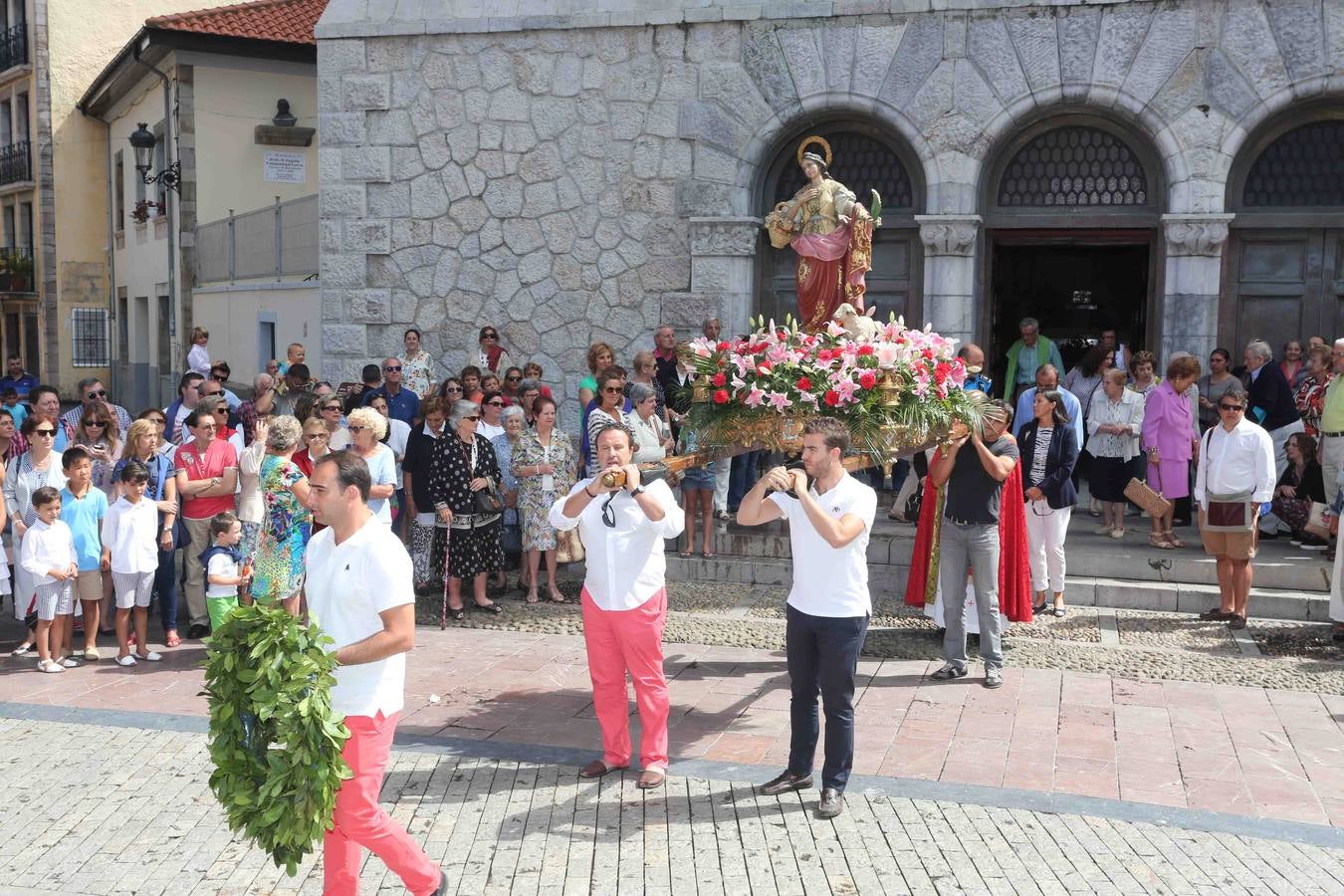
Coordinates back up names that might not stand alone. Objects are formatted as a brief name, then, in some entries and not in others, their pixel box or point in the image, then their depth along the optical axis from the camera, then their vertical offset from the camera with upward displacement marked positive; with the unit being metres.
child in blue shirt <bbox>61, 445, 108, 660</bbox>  8.45 -1.22
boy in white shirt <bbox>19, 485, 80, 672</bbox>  8.17 -1.44
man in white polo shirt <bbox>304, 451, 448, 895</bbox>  4.40 -1.02
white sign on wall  22.80 +2.92
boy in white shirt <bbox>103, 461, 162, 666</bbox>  8.42 -1.38
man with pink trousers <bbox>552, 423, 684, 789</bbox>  6.05 -1.15
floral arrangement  6.54 -0.22
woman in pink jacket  10.86 -0.76
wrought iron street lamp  21.34 +3.05
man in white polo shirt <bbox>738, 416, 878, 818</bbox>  5.75 -1.08
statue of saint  9.54 +0.77
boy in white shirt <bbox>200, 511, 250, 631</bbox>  8.34 -1.48
